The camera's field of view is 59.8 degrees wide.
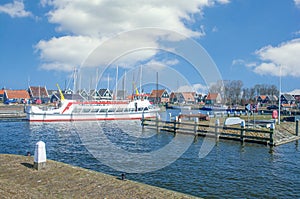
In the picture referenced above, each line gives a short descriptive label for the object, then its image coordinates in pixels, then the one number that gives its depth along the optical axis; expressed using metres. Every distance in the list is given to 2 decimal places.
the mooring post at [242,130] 23.54
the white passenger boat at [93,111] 51.34
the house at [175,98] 123.79
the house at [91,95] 73.90
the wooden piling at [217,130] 25.02
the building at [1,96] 128.25
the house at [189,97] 120.99
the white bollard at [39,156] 10.91
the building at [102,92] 101.05
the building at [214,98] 106.25
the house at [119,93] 101.06
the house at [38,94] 119.81
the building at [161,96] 131.46
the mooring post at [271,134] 21.91
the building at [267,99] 123.04
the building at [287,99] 119.30
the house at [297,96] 121.07
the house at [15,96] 110.31
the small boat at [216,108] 80.44
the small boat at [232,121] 31.01
